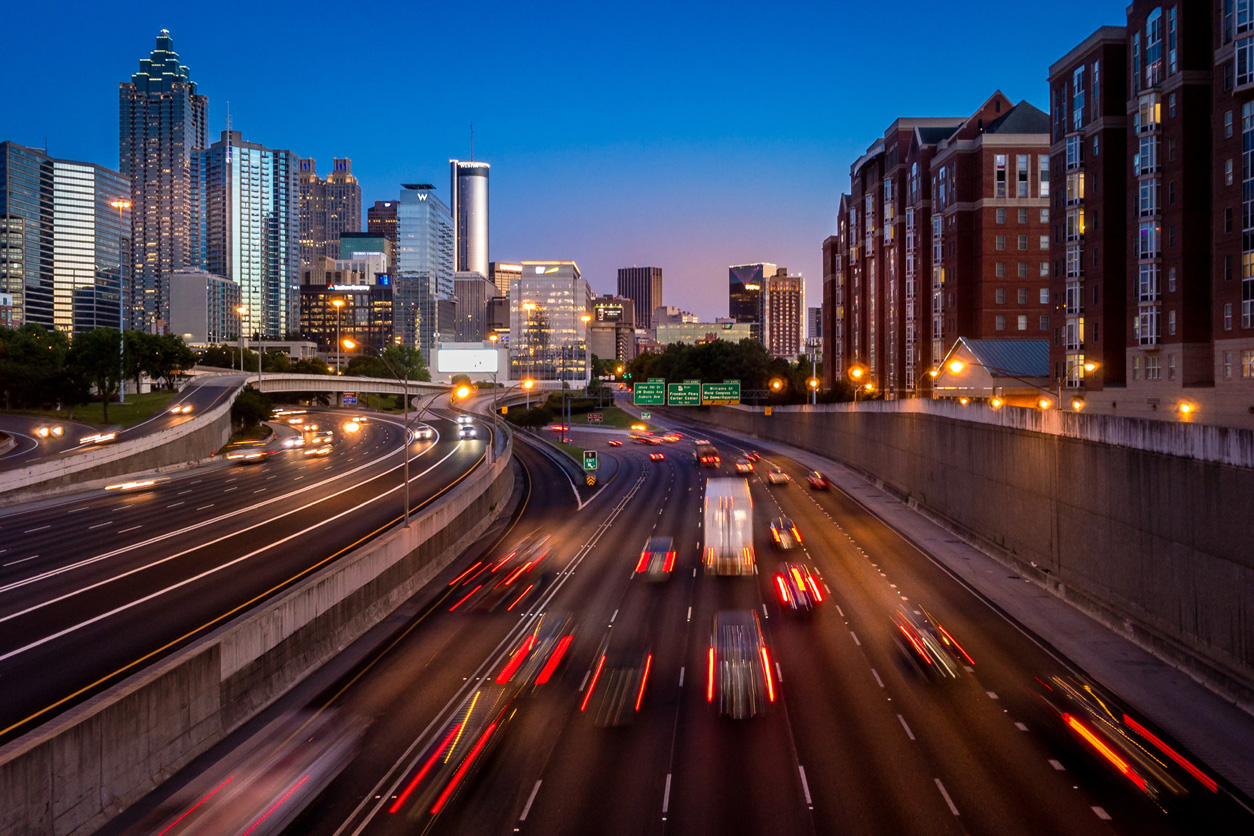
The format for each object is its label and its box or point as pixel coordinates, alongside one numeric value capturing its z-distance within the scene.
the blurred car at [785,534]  40.81
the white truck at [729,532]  34.75
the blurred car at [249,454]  73.00
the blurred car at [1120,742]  16.25
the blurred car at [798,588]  29.89
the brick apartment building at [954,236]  82.69
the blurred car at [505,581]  31.27
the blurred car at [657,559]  35.38
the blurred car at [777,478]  66.44
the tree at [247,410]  99.38
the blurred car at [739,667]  20.56
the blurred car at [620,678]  19.98
